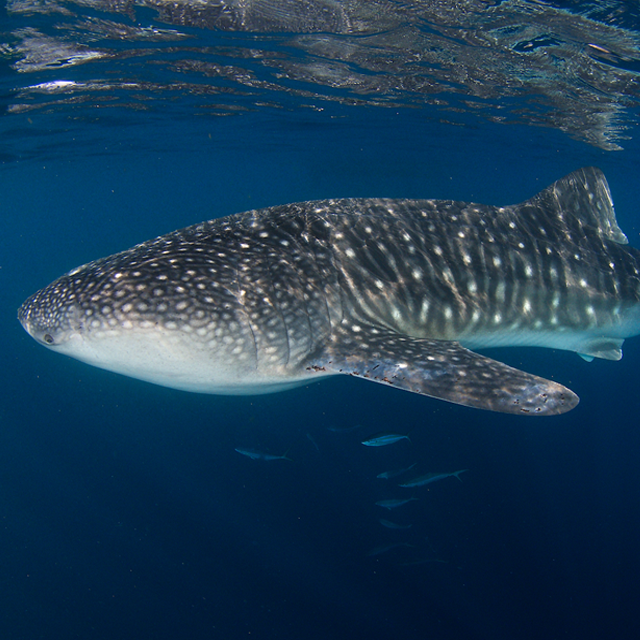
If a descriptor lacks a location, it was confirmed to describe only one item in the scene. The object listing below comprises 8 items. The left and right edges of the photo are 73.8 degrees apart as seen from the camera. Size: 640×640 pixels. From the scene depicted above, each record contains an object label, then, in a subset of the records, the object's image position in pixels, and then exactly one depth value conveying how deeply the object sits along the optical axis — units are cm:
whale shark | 358
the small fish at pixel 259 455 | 865
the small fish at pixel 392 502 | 822
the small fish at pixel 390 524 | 841
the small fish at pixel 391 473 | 835
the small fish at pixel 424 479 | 777
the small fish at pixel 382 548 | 841
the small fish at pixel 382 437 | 728
